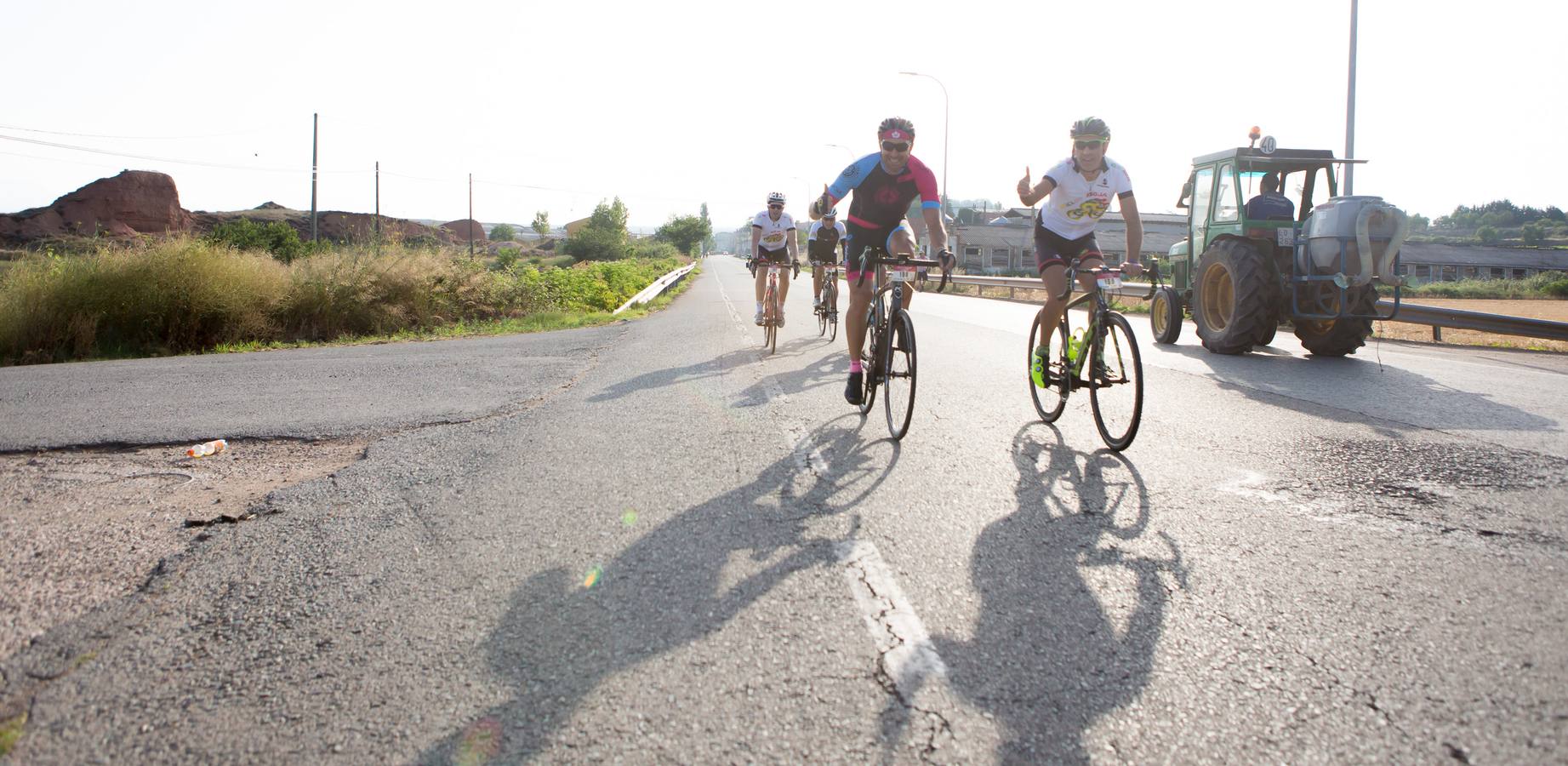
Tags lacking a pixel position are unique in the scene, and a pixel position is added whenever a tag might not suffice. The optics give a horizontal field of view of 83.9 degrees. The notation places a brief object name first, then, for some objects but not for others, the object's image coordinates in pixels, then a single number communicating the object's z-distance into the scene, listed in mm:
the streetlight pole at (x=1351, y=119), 16547
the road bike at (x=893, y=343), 5500
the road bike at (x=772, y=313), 10492
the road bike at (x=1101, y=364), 4980
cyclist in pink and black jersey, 5973
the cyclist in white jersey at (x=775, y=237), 11457
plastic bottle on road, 5184
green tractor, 8383
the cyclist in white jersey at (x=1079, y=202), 5668
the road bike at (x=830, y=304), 11795
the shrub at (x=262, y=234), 48219
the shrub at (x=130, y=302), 12711
